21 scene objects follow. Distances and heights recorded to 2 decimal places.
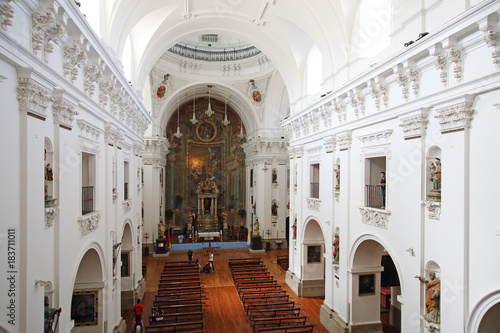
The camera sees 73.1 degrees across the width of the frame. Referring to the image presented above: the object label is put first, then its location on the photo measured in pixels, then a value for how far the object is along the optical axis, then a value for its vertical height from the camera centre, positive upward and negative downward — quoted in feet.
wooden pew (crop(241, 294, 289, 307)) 41.19 -16.61
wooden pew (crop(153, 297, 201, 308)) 39.57 -16.38
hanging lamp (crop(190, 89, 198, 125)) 84.15 +16.67
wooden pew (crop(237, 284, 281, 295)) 45.48 -16.67
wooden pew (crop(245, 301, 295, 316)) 38.73 -16.46
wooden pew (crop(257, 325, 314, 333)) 32.27 -15.88
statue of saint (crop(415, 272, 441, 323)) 21.50 -8.64
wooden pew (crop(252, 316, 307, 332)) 34.47 -16.71
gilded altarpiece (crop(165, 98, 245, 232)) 90.53 -0.53
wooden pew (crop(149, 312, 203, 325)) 35.29 -16.83
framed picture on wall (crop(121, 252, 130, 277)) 41.60 -12.37
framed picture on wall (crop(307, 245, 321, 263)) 47.37 -12.43
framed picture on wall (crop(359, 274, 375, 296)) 33.40 -11.89
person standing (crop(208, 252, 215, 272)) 59.63 -17.00
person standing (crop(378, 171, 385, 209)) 28.85 -1.59
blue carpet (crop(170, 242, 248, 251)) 74.80 -18.23
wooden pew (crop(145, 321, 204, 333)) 32.48 -16.71
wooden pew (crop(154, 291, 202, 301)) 41.56 -16.50
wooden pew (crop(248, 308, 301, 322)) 36.89 -16.48
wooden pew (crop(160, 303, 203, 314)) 38.23 -16.76
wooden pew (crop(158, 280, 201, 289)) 46.24 -16.51
